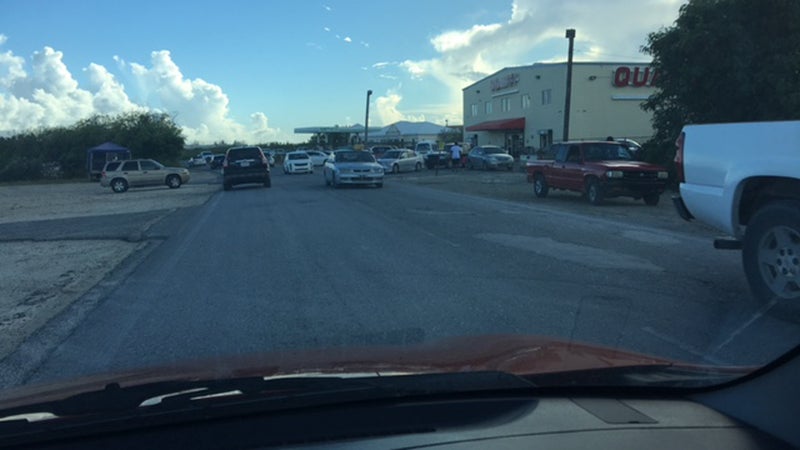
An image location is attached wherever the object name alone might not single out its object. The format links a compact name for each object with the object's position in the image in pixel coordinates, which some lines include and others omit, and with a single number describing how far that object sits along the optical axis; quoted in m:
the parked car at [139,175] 34.59
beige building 54.62
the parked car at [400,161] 43.12
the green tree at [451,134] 106.97
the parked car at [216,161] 69.51
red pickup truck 17.64
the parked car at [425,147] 56.78
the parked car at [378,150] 53.13
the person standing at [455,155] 45.08
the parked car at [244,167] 28.98
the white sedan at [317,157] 57.09
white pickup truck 6.08
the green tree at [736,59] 21.38
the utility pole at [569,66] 34.72
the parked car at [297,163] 45.69
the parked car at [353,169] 26.62
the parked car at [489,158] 42.12
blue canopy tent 49.62
